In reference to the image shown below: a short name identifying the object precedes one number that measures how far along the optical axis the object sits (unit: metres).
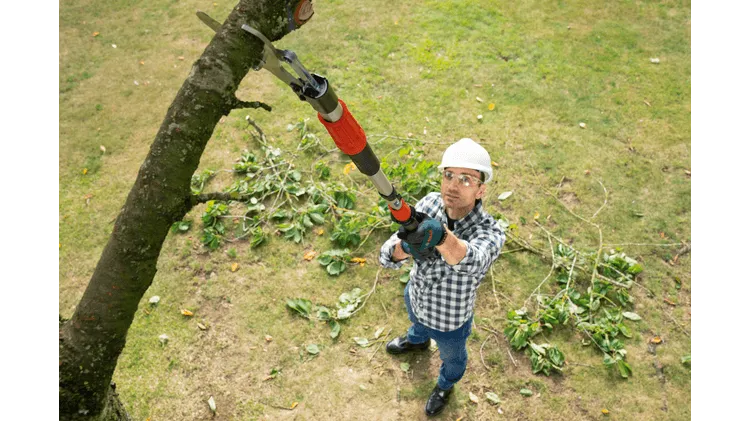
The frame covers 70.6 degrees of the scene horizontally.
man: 3.28
